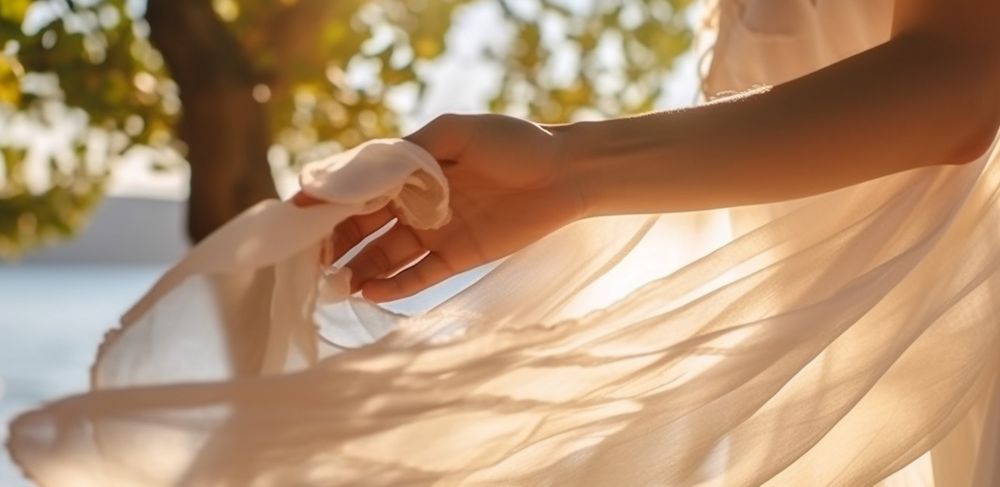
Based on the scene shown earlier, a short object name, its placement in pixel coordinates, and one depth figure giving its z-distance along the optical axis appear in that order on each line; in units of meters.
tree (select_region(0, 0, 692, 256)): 2.32
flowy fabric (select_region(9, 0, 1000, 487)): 1.08
